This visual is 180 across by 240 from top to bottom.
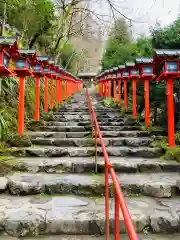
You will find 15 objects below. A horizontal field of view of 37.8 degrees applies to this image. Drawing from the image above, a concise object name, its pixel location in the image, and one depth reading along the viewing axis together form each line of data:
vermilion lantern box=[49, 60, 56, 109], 10.35
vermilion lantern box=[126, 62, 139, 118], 8.76
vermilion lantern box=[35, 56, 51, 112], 8.82
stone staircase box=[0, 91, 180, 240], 3.18
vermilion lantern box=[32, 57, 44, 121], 8.18
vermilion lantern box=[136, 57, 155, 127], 7.50
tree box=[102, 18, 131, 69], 12.40
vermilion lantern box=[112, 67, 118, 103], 11.81
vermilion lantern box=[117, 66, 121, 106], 11.03
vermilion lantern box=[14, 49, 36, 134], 6.47
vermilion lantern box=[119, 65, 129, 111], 9.64
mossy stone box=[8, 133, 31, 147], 6.05
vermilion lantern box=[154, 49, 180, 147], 5.91
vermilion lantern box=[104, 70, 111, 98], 15.86
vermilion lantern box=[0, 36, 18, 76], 4.74
